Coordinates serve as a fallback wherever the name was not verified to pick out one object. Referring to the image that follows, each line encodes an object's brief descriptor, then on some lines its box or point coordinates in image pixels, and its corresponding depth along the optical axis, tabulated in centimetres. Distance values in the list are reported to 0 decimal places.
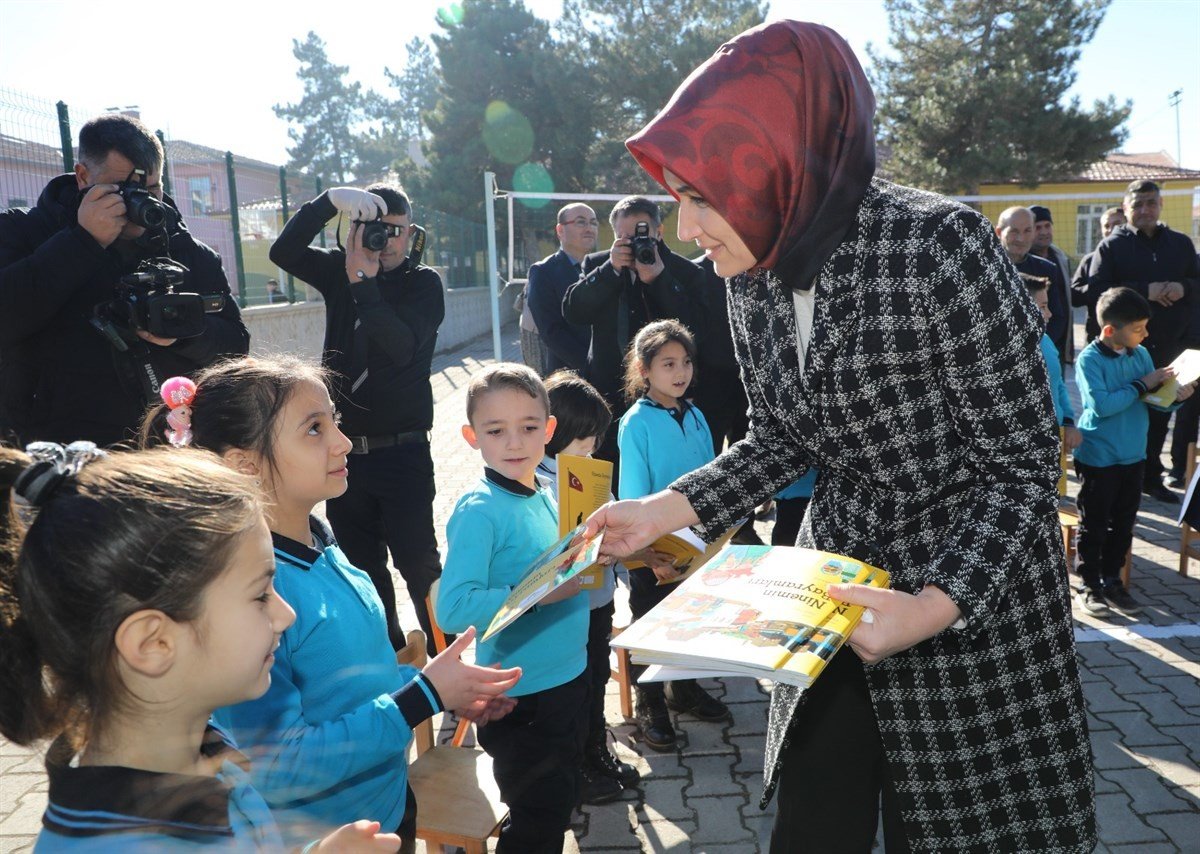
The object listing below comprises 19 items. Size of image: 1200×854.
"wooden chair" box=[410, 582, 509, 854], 219
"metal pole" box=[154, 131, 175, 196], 868
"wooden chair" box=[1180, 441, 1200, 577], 511
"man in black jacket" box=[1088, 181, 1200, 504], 708
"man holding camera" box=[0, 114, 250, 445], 317
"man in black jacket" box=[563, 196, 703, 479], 525
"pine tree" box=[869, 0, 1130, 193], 2752
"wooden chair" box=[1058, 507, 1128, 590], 496
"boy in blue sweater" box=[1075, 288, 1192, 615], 484
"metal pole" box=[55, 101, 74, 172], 723
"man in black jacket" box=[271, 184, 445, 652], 390
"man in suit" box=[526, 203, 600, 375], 592
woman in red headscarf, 154
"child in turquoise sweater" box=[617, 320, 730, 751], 365
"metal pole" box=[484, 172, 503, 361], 1187
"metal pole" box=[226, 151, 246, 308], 1054
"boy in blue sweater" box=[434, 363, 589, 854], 238
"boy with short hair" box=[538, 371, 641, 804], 324
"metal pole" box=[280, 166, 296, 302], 1188
